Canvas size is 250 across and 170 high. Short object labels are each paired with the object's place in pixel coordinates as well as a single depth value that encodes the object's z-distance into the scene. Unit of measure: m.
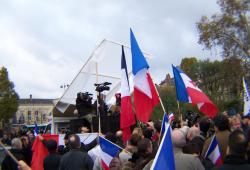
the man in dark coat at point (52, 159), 4.35
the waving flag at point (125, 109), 4.93
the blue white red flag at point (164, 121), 3.77
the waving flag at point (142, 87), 4.83
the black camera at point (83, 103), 7.69
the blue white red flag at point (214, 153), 3.31
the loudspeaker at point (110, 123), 7.38
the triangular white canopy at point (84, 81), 7.99
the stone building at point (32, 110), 73.49
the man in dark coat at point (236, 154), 2.38
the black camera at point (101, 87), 7.01
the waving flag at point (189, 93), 5.36
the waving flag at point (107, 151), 4.15
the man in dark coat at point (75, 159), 3.99
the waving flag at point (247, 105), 6.93
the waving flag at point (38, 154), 4.67
